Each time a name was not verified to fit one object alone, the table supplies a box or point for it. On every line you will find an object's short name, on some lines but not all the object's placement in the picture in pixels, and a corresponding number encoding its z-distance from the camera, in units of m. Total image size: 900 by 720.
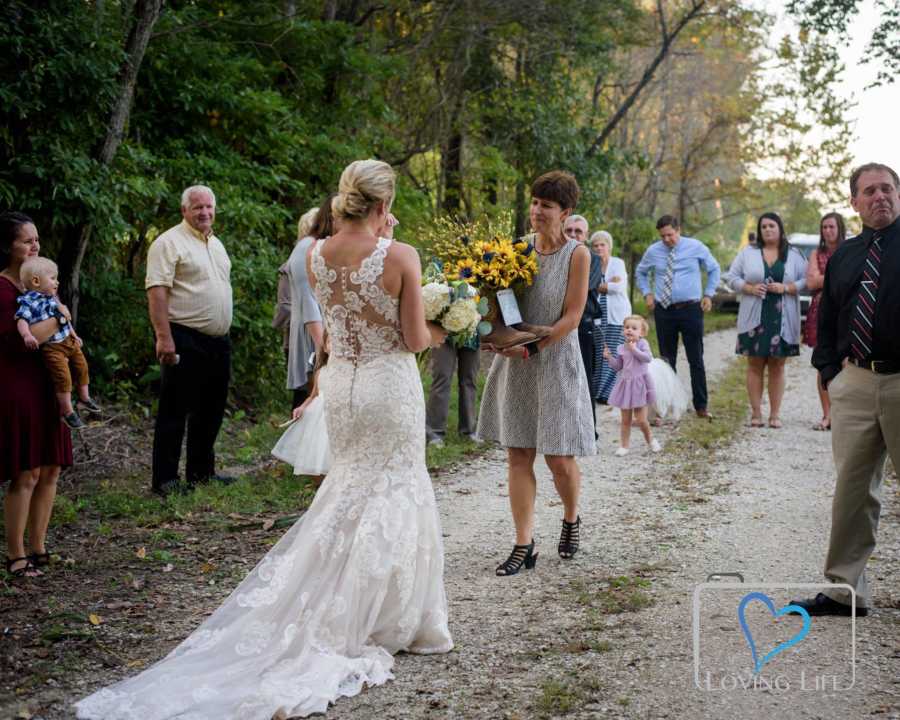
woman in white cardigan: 11.39
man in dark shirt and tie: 5.16
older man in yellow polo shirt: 7.83
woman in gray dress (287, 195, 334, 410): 8.02
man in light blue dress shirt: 12.16
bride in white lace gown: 4.45
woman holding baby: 5.83
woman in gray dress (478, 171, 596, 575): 5.96
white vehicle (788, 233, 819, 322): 24.85
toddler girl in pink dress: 10.16
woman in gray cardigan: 11.56
